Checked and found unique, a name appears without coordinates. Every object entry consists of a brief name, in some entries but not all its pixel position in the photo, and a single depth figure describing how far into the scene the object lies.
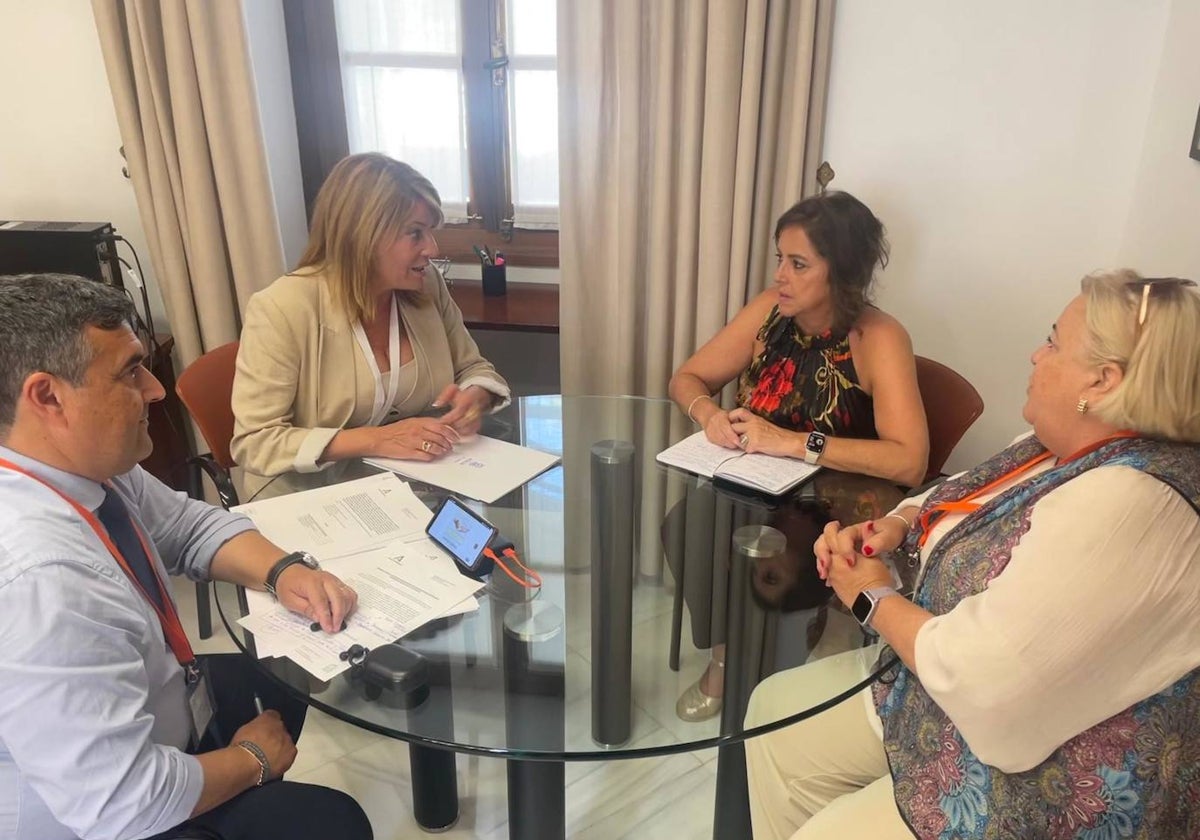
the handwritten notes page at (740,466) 1.70
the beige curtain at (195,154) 2.30
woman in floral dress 1.77
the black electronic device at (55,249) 2.39
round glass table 1.17
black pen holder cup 2.80
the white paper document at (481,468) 1.69
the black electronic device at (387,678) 1.18
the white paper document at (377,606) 1.22
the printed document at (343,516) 1.46
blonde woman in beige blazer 1.79
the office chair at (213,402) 1.98
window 2.68
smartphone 1.39
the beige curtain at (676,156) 2.08
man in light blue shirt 0.94
